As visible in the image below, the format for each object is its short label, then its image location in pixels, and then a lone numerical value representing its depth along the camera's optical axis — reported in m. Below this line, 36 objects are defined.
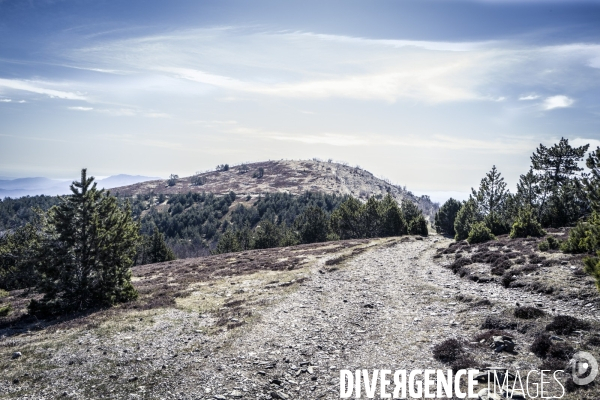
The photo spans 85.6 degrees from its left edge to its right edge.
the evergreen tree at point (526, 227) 40.41
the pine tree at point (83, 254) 24.72
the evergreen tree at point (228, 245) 87.41
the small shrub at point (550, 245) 28.98
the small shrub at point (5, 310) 24.47
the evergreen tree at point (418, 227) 80.06
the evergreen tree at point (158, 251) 76.44
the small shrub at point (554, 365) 10.99
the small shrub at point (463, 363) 11.98
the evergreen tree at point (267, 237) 89.31
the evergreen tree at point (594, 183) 16.22
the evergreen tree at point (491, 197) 60.56
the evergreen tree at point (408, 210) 97.88
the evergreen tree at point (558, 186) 54.31
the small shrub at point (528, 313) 15.58
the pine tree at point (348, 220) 87.19
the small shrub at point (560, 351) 11.65
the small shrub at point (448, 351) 12.89
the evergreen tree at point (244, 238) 99.63
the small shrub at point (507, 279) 22.80
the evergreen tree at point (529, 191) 61.22
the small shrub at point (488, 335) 14.10
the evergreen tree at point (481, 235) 44.16
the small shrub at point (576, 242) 25.59
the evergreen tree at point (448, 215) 107.56
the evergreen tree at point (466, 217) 57.94
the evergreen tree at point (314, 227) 88.38
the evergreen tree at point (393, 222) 83.00
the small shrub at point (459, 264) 31.30
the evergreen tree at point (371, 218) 85.62
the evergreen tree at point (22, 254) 24.56
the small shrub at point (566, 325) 13.41
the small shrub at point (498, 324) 15.07
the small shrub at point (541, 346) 12.23
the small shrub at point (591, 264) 12.91
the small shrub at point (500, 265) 25.87
